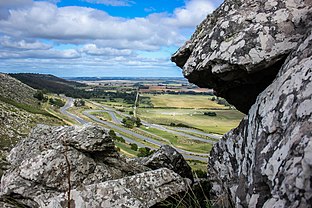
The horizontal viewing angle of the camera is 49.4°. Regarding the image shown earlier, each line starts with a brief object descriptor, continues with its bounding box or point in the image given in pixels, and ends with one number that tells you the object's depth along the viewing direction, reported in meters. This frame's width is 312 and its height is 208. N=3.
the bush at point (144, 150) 65.89
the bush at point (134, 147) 75.12
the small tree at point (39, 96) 115.94
